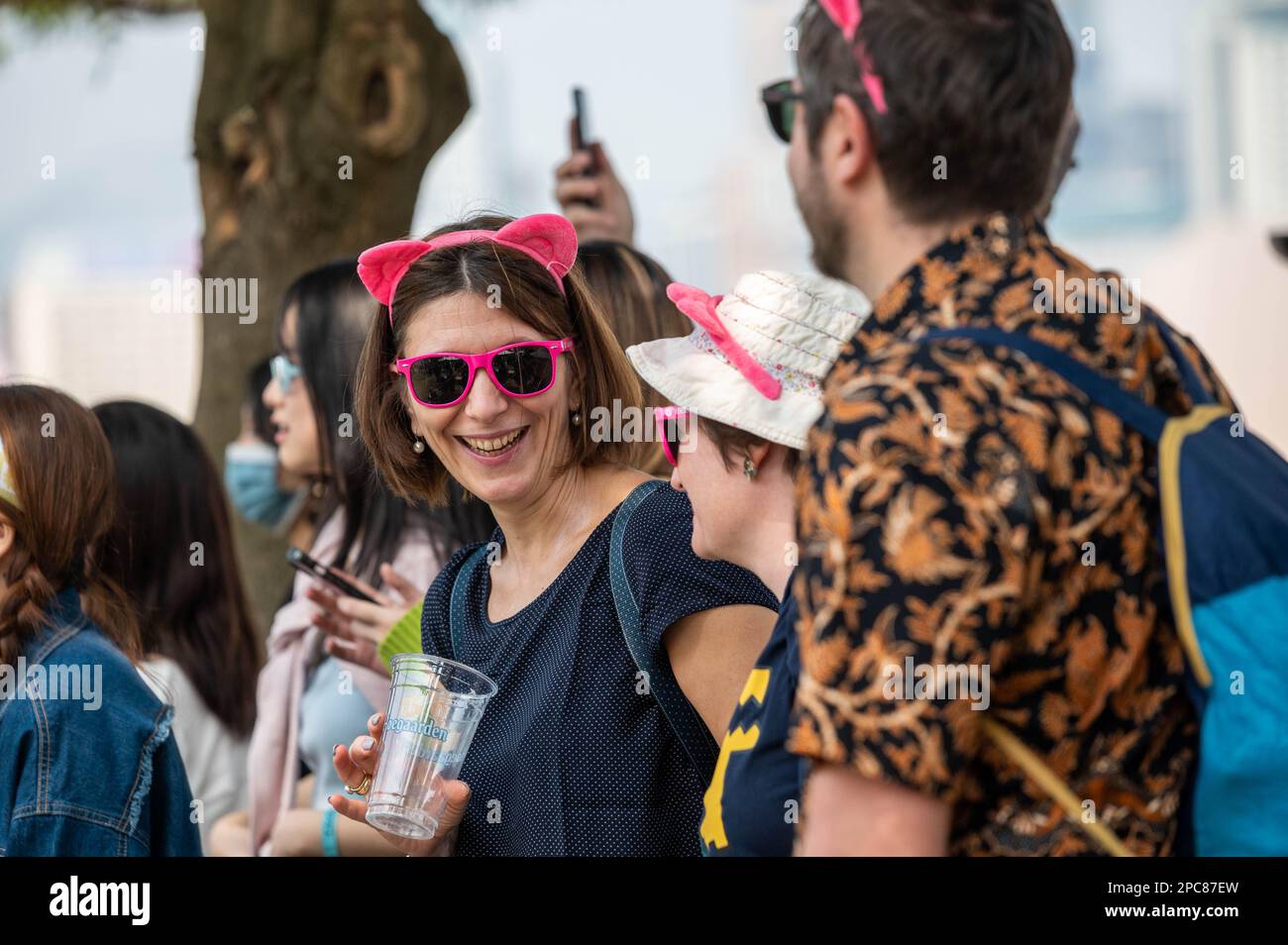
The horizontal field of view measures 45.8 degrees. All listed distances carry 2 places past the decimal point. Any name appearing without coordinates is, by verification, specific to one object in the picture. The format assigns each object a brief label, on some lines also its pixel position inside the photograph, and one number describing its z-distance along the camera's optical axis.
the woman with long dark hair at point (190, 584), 4.01
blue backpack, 1.55
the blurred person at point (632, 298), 3.54
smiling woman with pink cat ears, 2.41
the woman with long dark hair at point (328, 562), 3.56
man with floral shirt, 1.50
